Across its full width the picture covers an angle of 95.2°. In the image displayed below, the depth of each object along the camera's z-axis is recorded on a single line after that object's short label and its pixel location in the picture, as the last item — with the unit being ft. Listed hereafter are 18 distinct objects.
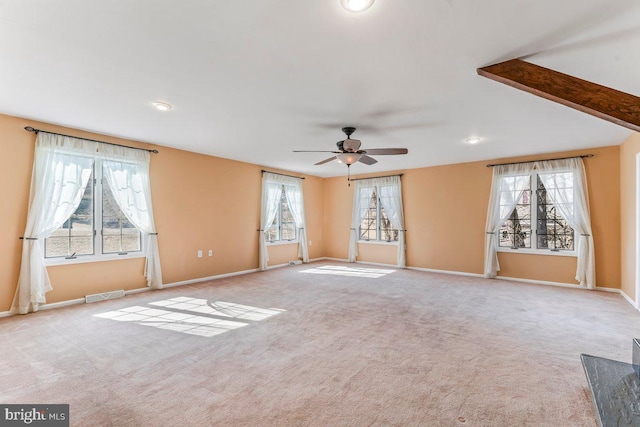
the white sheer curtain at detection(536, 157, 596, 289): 17.31
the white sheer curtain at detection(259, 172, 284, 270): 23.21
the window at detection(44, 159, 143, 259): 14.17
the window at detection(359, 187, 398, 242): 26.11
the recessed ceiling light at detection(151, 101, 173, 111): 11.12
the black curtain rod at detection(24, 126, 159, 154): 12.93
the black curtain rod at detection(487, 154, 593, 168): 17.58
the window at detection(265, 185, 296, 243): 25.23
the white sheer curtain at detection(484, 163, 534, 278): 20.03
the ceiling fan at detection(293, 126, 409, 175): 13.28
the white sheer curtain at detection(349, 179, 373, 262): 27.14
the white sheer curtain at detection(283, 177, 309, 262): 26.16
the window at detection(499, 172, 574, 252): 18.54
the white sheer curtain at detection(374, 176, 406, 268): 24.56
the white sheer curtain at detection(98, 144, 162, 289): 15.53
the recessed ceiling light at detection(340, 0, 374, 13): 5.77
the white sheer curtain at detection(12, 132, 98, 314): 12.74
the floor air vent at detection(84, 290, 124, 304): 14.51
